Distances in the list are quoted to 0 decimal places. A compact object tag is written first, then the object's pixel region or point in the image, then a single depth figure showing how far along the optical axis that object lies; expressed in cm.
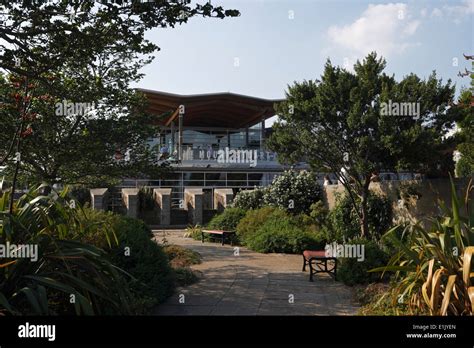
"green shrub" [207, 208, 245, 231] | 1661
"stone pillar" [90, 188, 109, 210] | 1916
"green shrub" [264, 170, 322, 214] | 1569
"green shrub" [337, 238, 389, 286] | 798
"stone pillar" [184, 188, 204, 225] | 2155
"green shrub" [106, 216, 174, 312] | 660
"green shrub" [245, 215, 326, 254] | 1235
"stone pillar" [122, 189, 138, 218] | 2091
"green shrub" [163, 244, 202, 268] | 1008
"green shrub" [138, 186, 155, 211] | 2200
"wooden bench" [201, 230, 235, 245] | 1433
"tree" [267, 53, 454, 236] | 1020
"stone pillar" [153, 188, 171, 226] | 2171
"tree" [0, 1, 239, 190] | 538
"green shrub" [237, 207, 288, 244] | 1464
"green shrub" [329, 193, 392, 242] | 1255
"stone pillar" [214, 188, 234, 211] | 2147
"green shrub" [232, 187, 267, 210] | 1764
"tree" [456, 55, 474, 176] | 895
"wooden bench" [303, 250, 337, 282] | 862
